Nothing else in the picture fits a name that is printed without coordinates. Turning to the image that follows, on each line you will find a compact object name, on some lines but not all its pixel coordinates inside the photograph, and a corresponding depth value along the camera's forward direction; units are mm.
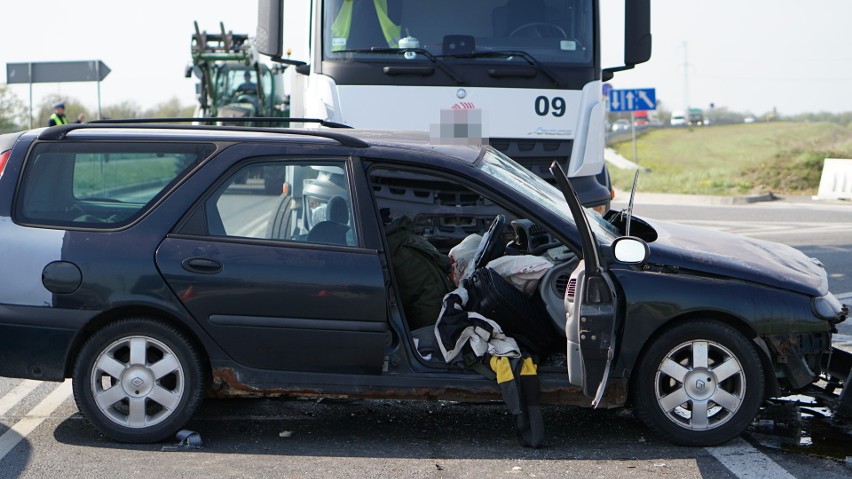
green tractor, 26375
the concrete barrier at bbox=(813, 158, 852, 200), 25203
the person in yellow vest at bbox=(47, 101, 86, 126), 19552
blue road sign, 28912
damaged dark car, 5090
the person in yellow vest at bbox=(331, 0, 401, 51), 8812
